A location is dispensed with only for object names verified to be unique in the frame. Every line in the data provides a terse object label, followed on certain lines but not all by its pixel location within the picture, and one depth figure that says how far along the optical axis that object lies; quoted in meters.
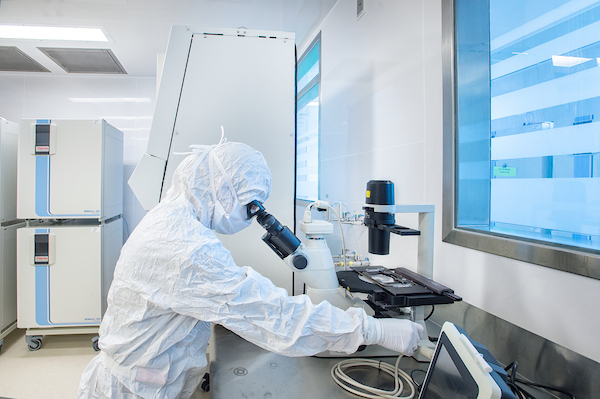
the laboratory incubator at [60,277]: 2.45
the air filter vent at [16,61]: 2.79
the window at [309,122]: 2.61
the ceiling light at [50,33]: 2.39
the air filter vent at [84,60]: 2.83
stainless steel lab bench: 0.78
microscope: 0.89
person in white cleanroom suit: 0.79
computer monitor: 0.42
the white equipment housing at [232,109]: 1.31
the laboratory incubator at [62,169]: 2.45
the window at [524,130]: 0.71
